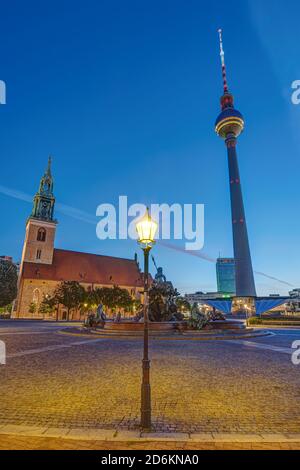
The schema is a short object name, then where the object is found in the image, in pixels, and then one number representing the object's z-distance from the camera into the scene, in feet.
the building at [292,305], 334.65
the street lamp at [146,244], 16.51
